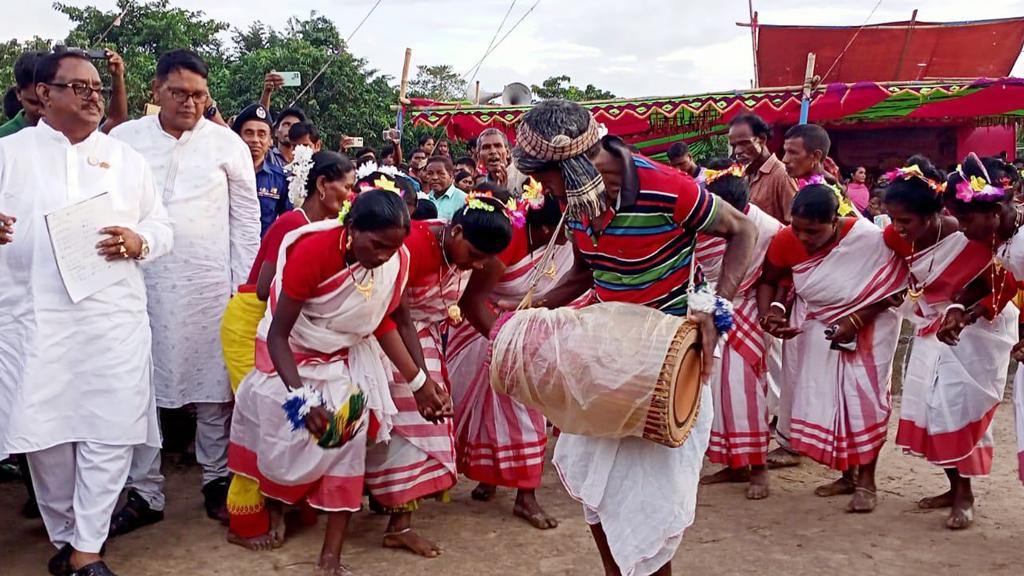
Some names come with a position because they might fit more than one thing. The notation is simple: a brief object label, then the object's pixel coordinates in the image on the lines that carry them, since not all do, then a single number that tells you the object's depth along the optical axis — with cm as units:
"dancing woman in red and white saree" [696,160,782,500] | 495
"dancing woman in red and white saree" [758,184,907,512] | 459
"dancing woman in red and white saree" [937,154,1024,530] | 401
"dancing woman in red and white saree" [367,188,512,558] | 399
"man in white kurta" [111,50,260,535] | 448
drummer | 282
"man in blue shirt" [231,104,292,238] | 571
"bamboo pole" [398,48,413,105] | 1228
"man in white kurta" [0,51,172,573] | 361
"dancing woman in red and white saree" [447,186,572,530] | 446
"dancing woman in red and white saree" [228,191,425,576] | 342
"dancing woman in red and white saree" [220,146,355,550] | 412
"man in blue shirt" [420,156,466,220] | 753
